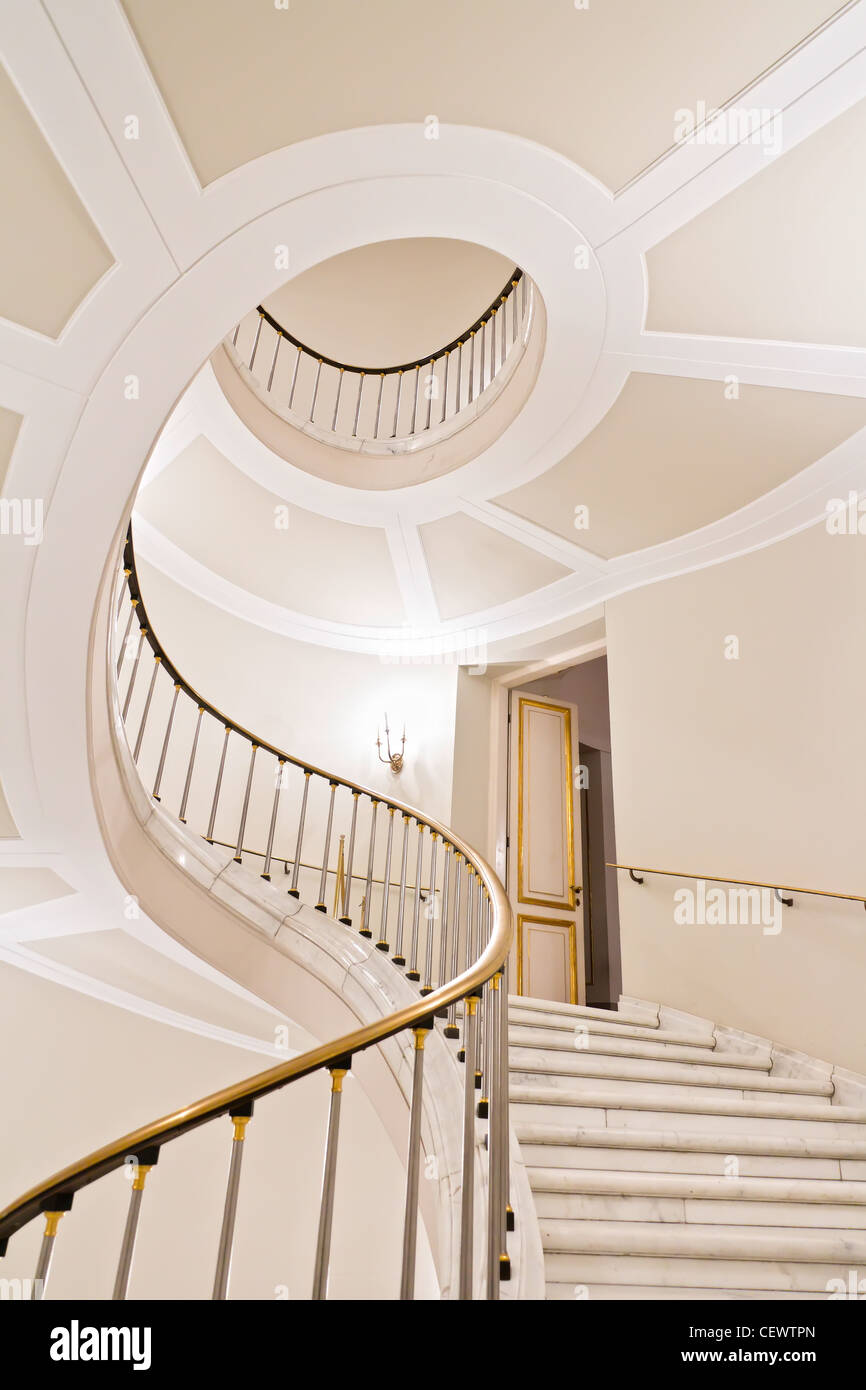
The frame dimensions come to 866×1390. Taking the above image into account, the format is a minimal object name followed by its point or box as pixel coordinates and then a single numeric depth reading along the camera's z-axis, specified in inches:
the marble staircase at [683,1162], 106.2
